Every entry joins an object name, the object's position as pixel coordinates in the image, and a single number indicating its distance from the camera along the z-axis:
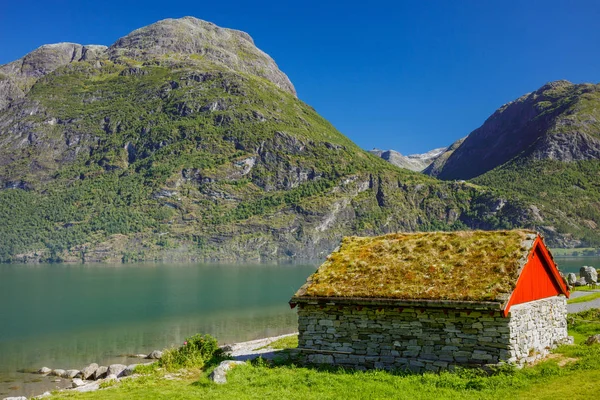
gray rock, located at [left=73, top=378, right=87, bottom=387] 30.38
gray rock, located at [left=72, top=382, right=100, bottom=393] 22.70
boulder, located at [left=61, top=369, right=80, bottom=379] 35.78
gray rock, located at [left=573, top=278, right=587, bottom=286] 53.33
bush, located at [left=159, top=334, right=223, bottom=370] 25.22
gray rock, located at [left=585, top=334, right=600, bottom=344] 22.88
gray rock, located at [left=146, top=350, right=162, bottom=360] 40.12
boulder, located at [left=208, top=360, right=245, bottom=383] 20.73
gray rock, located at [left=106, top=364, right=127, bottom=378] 31.75
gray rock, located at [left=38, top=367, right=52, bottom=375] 37.88
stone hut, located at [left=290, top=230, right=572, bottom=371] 19.86
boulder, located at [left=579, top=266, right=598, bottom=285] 54.14
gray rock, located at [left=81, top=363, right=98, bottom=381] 34.03
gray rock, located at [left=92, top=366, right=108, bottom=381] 32.70
